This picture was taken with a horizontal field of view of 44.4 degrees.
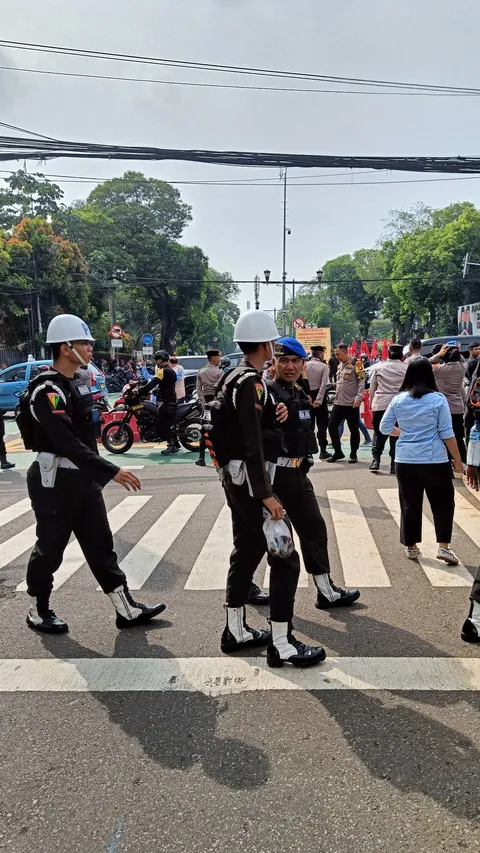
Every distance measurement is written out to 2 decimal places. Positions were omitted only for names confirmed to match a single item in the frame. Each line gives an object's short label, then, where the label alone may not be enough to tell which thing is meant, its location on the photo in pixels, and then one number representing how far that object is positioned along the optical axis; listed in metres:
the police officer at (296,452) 3.44
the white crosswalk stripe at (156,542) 4.87
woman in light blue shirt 4.52
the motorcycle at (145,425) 10.18
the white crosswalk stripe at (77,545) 4.79
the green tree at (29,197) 51.59
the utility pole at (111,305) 43.66
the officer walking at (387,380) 7.84
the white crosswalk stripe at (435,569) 4.41
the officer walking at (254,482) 3.03
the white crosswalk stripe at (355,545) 4.57
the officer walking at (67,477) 3.43
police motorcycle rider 9.90
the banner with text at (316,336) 22.52
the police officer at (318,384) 8.62
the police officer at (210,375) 9.33
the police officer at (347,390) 8.48
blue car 18.02
